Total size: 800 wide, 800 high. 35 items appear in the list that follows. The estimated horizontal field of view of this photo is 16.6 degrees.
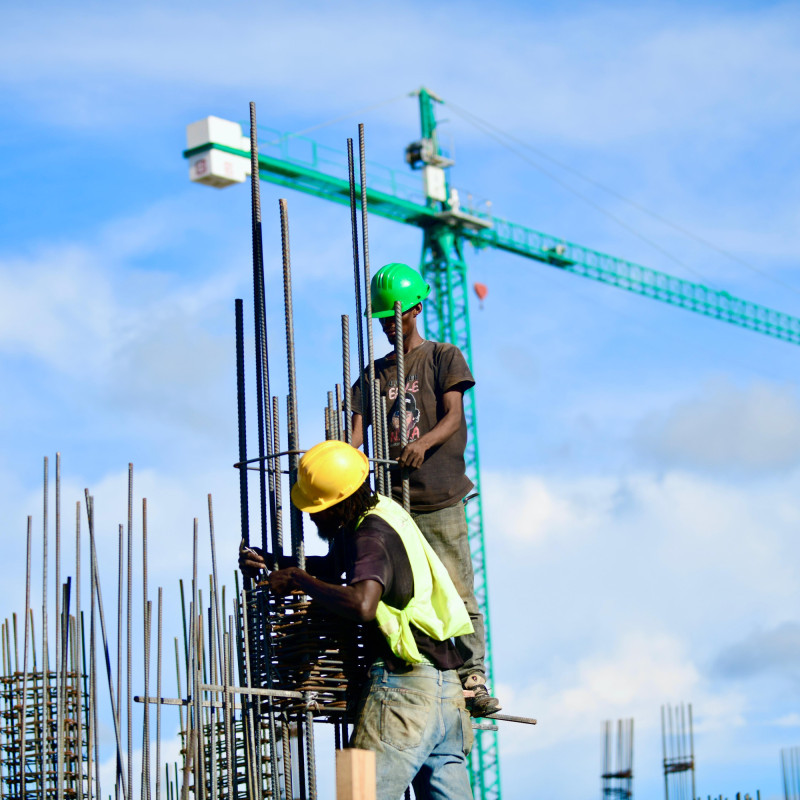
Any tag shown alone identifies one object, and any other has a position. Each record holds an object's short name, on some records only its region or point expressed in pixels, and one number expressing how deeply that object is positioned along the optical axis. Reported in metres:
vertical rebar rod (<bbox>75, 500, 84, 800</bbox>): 20.93
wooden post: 10.83
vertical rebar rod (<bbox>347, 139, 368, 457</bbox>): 15.98
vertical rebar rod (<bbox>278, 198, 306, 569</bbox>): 14.56
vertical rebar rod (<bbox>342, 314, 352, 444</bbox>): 15.47
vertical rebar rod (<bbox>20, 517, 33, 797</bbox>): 22.12
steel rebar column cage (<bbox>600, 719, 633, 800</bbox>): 45.36
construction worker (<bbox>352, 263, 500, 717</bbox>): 15.25
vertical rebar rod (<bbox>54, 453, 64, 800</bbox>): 19.87
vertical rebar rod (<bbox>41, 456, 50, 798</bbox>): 21.12
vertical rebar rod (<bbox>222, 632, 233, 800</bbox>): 13.92
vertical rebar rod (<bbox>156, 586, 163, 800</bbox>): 17.11
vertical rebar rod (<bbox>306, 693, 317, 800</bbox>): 13.66
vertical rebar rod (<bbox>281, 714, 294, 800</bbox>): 13.96
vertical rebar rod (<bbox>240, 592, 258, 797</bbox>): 14.14
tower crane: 93.14
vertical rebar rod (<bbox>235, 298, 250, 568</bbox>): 15.56
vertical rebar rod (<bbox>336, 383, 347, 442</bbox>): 15.41
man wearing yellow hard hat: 12.77
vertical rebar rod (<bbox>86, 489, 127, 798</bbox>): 19.84
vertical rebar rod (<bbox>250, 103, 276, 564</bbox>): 15.32
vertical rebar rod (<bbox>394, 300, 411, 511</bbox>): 15.41
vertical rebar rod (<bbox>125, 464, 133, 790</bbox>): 18.58
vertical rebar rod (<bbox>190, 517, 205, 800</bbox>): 14.68
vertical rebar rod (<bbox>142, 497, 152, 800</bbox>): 18.01
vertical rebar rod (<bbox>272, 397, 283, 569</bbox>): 14.89
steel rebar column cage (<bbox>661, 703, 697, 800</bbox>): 45.51
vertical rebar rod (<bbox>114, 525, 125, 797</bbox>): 19.29
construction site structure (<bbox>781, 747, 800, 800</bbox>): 42.18
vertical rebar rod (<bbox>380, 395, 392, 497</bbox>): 15.05
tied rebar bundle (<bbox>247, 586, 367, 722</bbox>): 13.96
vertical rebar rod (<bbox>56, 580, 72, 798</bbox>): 20.38
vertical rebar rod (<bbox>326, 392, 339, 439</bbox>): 15.41
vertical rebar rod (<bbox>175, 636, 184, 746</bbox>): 23.57
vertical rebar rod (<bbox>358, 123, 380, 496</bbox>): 15.44
